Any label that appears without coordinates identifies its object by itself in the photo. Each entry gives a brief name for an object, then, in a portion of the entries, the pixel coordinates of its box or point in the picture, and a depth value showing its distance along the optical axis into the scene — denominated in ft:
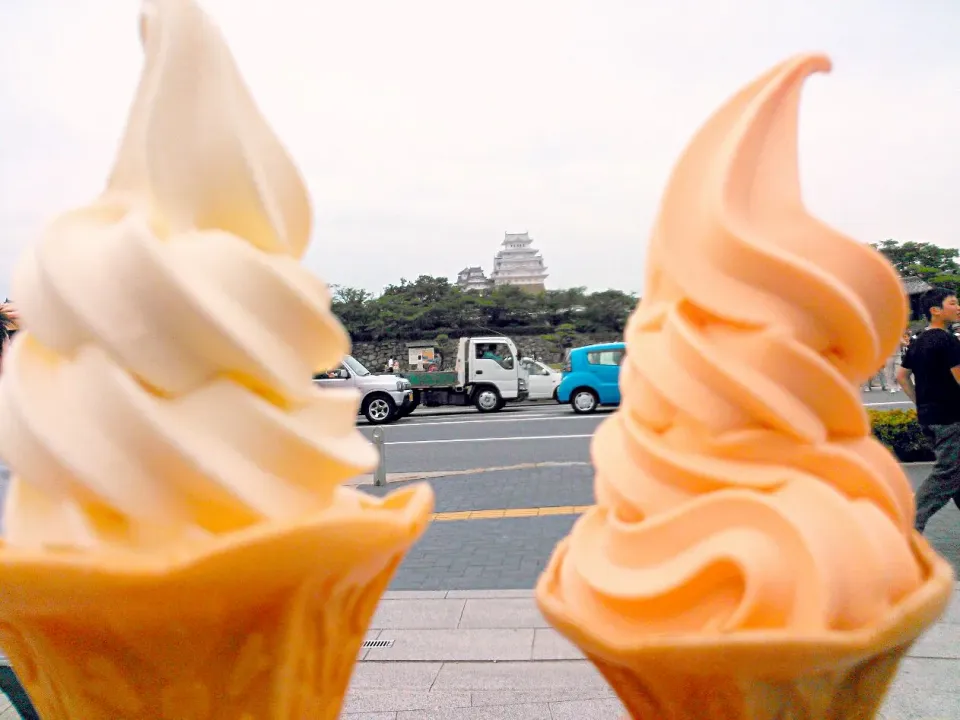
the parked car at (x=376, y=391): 52.49
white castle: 152.66
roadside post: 26.40
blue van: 53.83
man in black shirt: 14.60
